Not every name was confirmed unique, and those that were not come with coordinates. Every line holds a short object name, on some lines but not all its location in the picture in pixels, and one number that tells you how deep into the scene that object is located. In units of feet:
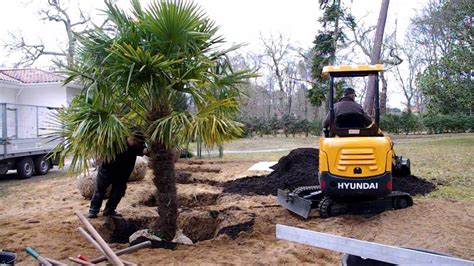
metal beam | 6.91
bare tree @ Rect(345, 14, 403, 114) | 114.60
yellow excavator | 20.06
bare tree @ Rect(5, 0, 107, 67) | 114.01
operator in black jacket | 20.95
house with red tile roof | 73.51
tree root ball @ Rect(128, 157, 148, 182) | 35.19
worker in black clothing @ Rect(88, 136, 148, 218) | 21.90
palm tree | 17.10
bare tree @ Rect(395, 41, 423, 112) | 160.76
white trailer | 43.14
